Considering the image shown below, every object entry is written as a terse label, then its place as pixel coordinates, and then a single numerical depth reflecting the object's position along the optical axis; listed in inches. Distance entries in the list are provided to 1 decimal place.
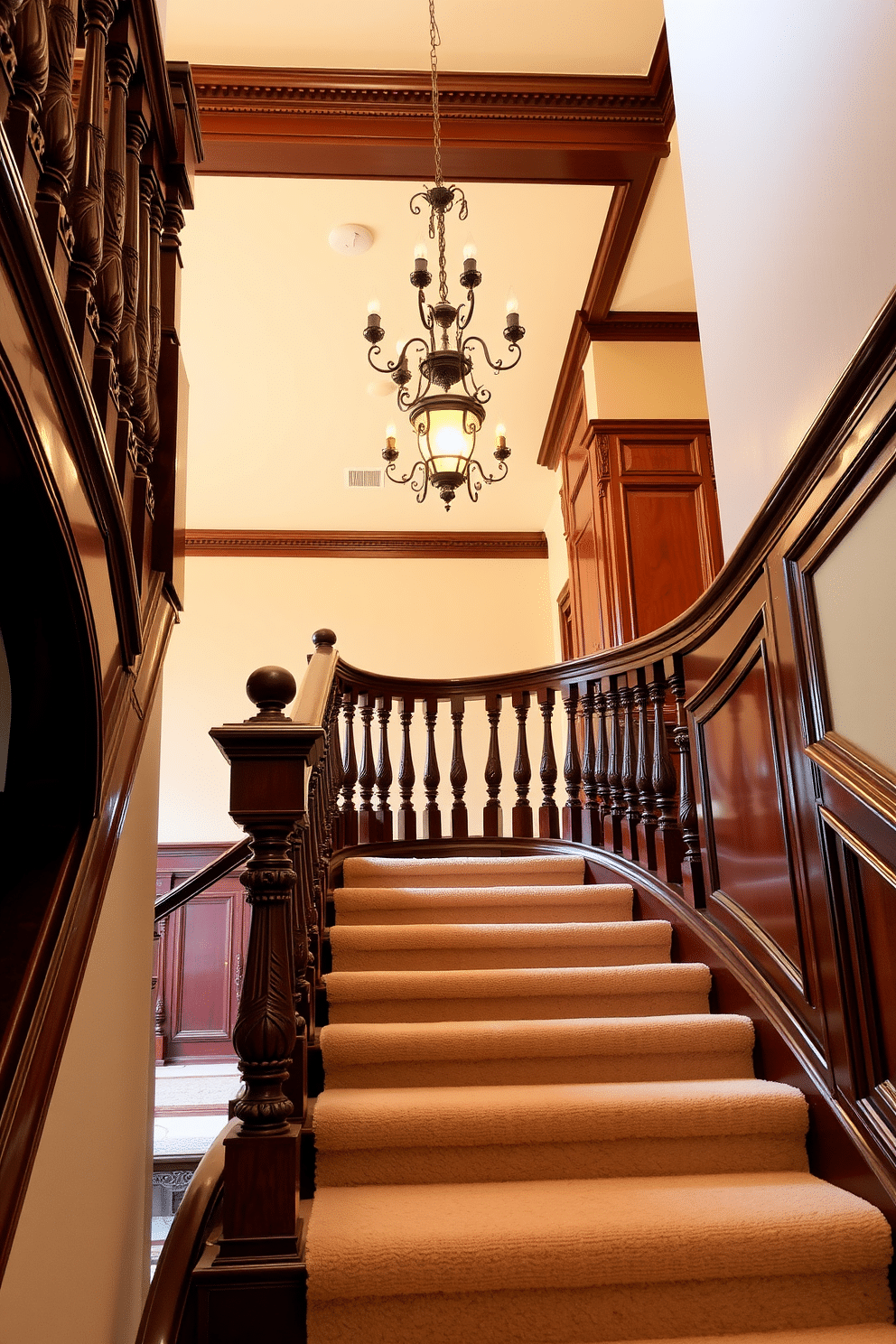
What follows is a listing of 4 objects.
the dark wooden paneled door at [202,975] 290.7
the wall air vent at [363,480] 312.2
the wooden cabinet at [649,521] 223.3
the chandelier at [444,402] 143.6
